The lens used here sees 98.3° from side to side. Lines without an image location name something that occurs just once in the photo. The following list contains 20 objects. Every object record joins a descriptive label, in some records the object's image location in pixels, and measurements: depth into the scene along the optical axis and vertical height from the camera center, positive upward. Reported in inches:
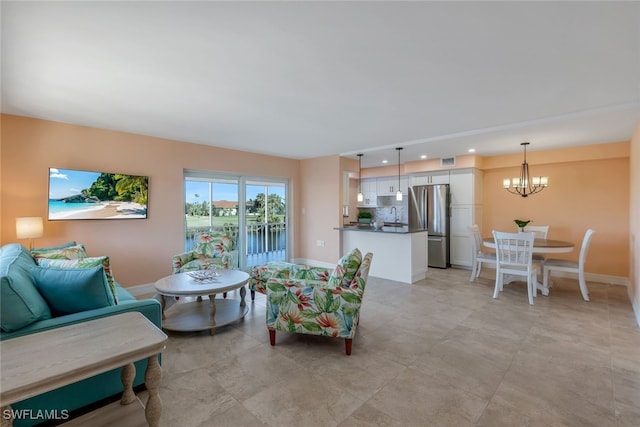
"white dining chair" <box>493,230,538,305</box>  157.3 -28.0
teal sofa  60.5 -25.5
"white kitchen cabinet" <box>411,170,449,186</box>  249.9 +31.0
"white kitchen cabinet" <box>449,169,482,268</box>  235.9 +0.7
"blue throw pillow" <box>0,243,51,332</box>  59.6 -18.8
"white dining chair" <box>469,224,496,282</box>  192.1 -31.0
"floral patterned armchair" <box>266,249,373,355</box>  100.4 -33.2
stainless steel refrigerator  246.1 -6.2
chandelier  217.5 +20.4
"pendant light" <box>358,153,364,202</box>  222.9 +46.8
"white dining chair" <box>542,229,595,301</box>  158.6 -34.2
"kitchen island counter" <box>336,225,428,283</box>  197.2 -29.5
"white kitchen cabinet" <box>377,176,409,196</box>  297.1 +29.1
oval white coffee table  113.8 -46.7
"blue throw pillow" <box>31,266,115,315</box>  71.4 -18.4
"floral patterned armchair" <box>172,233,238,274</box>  155.5 -24.1
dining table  161.1 -22.0
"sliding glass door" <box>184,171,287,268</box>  202.2 +1.6
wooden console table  44.9 -26.0
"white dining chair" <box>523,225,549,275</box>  198.6 -15.0
